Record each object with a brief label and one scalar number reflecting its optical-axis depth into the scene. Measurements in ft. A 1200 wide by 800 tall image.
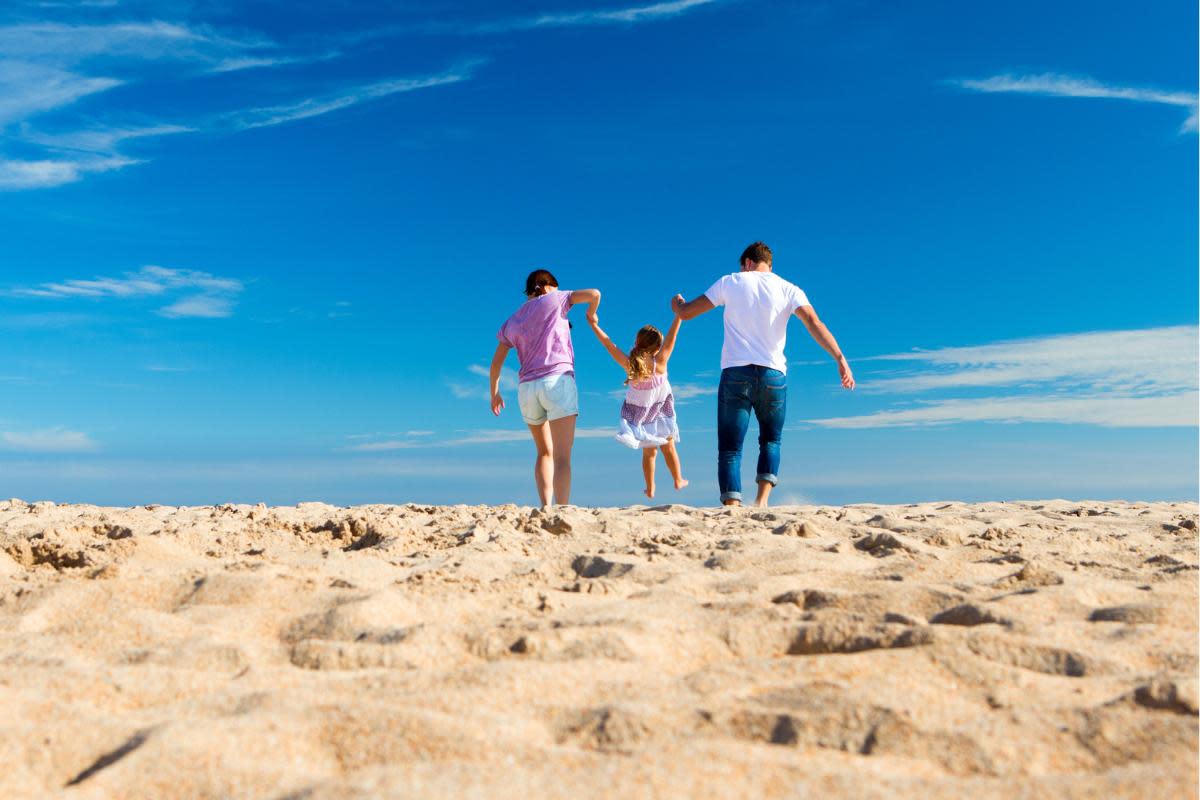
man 22.62
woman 23.58
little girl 28.53
